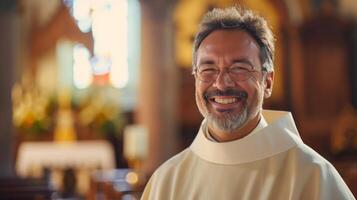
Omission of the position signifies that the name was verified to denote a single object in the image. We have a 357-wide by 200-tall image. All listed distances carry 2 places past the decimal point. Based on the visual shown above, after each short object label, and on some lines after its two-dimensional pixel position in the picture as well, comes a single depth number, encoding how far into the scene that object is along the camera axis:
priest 2.21
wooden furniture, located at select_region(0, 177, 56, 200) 6.25
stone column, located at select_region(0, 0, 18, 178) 9.10
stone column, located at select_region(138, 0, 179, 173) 9.81
